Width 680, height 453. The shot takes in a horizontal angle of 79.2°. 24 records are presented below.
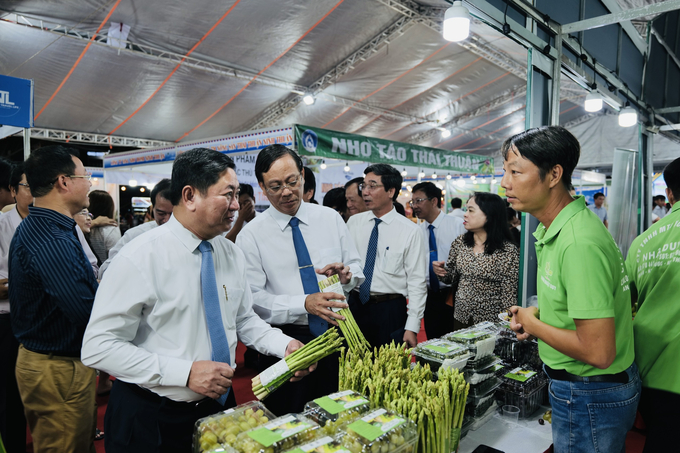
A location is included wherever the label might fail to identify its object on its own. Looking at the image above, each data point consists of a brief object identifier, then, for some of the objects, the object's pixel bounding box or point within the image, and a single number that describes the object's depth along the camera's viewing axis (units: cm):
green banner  544
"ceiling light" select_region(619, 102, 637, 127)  566
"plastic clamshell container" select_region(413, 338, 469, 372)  160
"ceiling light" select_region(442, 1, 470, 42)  313
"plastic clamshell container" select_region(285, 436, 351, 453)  100
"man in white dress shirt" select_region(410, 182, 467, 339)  377
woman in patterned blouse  279
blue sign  337
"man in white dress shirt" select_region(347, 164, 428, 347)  279
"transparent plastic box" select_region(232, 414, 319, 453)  101
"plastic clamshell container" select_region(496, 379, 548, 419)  175
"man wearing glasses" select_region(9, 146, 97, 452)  179
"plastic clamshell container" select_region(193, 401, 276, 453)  108
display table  155
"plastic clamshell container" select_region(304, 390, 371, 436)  113
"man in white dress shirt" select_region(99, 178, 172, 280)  339
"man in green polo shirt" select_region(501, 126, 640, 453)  116
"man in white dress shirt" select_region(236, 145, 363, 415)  201
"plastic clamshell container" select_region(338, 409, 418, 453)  104
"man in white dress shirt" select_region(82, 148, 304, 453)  129
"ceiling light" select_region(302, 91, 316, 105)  1059
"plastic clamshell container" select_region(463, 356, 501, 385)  165
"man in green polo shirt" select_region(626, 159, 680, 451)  151
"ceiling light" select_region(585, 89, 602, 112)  466
